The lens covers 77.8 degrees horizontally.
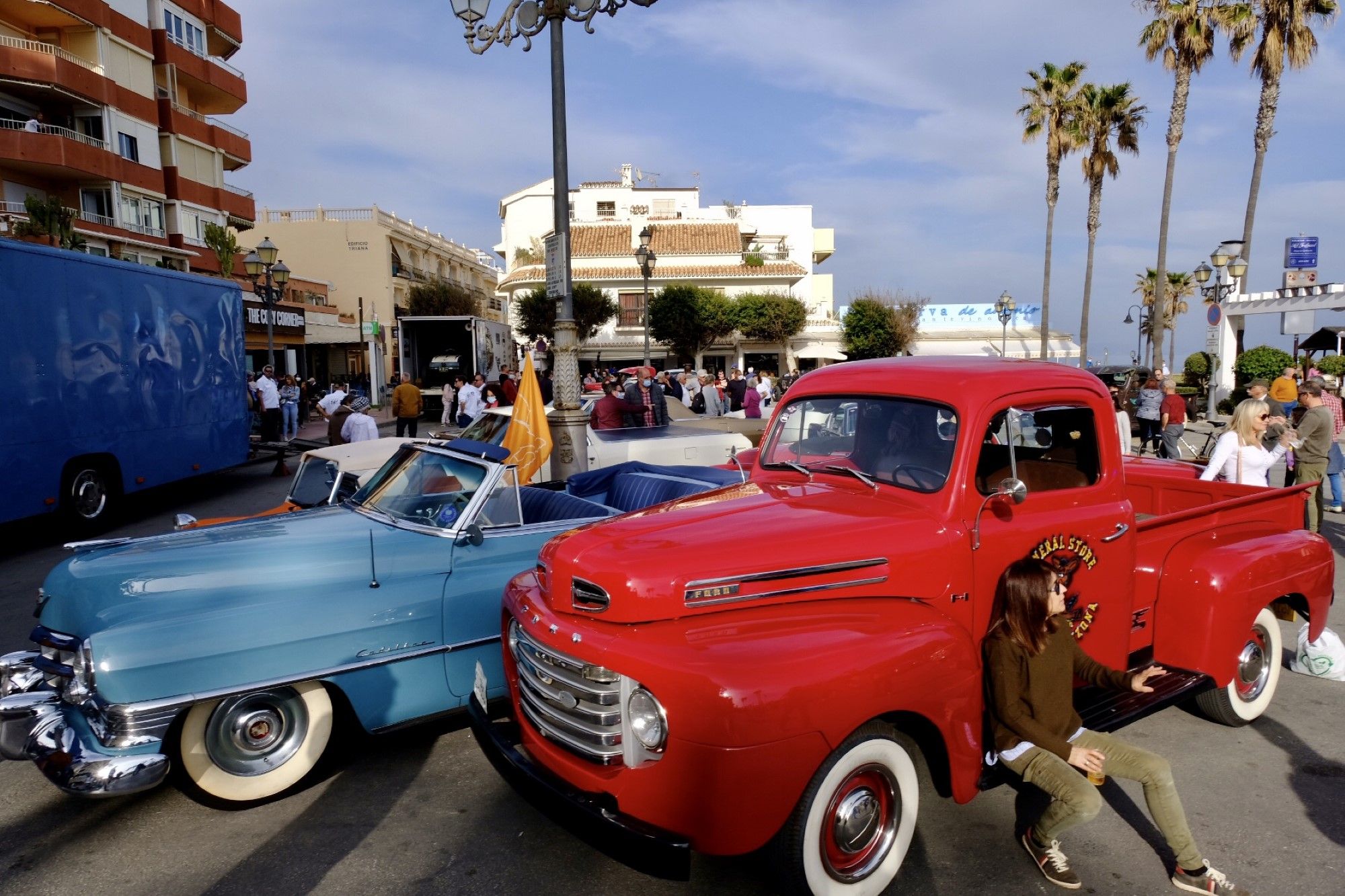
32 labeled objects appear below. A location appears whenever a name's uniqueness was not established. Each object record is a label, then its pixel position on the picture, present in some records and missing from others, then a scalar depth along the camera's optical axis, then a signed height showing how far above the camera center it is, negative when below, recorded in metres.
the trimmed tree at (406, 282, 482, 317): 48.53 +3.37
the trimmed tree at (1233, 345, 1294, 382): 24.47 -0.35
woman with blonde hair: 6.85 -0.81
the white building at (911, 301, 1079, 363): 50.75 +1.31
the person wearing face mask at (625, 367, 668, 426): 13.31 -0.80
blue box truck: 8.73 -0.23
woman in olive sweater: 3.10 -1.45
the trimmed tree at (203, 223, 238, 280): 29.69 +4.11
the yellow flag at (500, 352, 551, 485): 8.48 -0.77
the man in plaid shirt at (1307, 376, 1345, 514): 9.98 -1.44
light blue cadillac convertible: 3.48 -1.27
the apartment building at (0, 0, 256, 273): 26.45 +8.57
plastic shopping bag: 5.17 -1.89
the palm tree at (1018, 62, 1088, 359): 31.61 +9.45
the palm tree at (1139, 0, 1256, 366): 23.58 +9.18
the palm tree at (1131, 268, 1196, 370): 53.28 +3.91
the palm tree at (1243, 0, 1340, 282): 22.55 +8.59
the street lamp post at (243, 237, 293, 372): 18.88 +2.14
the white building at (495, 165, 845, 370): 50.19 +6.72
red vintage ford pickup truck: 2.68 -1.01
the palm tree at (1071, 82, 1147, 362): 30.34 +8.42
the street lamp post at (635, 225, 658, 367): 22.98 +2.83
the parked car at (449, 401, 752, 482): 10.25 -1.11
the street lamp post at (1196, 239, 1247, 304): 21.00 +2.20
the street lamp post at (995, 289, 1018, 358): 33.49 +1.91
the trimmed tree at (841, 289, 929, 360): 48.47 +1.68
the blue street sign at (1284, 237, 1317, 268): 32.59 +3.88
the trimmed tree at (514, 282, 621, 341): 45.66 +2.52
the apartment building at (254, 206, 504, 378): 50.53 +6.56
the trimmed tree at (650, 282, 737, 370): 46.41 +2.14
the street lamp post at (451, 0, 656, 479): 8.73 +1.90
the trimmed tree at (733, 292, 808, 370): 47.62 +2.36
